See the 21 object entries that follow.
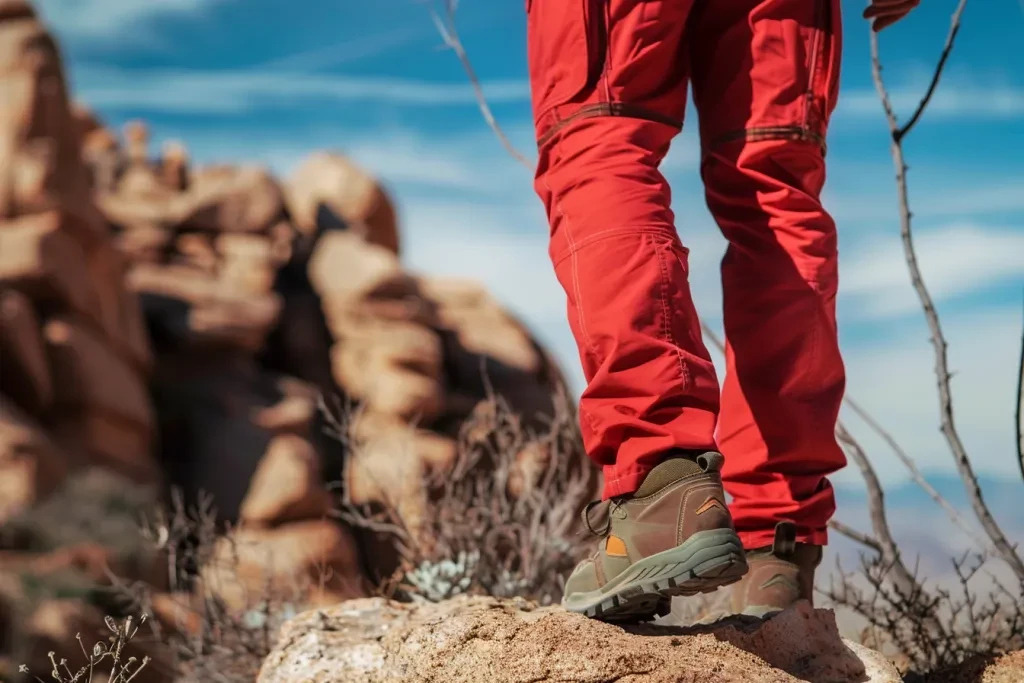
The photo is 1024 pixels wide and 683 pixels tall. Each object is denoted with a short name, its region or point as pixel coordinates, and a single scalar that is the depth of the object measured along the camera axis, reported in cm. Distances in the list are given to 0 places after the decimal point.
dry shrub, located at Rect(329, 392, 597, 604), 314
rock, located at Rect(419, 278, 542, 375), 1530
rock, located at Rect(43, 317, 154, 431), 1158
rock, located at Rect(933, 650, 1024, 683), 187
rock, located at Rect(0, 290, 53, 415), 1068
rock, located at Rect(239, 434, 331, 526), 1256
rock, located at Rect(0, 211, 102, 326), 1155
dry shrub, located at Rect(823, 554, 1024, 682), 241
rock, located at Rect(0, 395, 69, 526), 977
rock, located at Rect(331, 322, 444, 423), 1383
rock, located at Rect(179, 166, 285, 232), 1602
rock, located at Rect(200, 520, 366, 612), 1072
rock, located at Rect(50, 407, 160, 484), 1162
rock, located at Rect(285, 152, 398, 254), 1775
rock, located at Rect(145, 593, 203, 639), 334
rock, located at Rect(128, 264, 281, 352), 1399
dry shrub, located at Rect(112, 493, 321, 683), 321
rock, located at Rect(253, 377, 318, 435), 1355
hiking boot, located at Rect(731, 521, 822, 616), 192
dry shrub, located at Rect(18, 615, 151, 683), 187
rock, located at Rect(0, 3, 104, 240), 1227
